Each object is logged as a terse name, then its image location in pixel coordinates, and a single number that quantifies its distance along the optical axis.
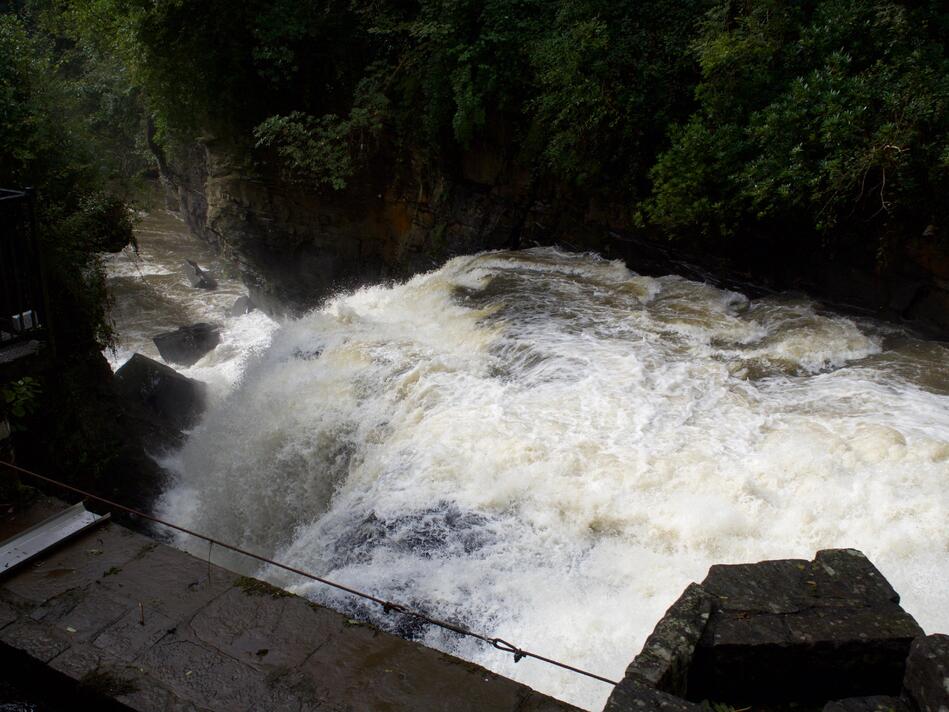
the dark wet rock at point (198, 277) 15.35
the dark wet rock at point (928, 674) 2.27
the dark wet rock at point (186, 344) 11.63
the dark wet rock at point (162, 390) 7.92
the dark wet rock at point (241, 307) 14.39
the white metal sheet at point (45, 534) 3.56
